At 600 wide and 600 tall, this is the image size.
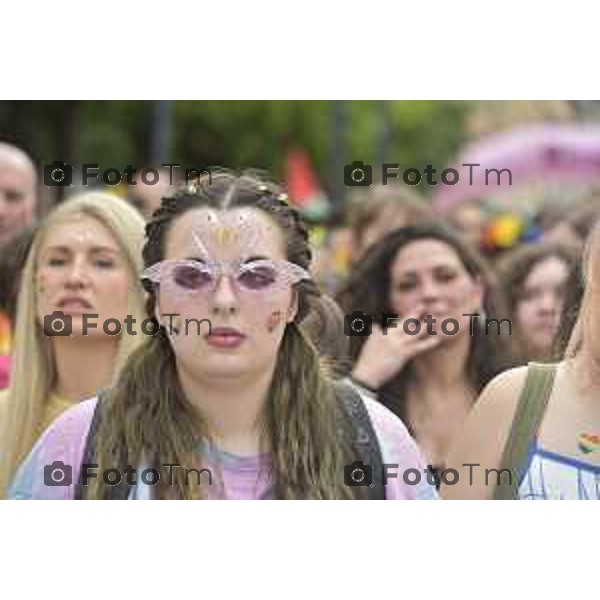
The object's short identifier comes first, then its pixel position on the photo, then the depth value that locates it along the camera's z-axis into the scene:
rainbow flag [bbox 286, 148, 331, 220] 19.59
